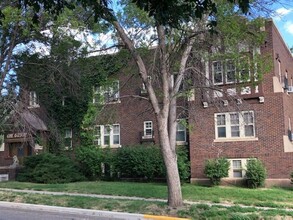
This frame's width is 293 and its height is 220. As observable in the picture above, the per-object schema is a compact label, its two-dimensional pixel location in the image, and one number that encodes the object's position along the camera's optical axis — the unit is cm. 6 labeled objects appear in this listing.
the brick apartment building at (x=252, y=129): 1933
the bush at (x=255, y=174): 1853
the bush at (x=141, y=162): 2144
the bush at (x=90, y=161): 2322
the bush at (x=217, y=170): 1925
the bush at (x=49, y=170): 2192
